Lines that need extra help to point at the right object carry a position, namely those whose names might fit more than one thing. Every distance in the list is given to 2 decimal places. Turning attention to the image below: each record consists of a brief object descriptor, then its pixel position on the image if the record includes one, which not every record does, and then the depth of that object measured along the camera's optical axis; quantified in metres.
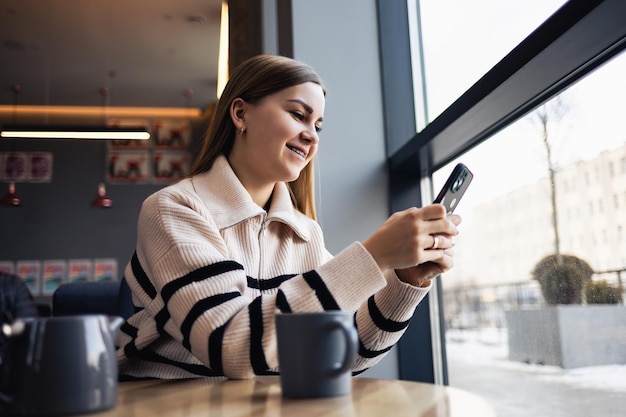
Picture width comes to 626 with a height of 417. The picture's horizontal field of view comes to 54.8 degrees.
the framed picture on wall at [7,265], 6.63
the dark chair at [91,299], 1.74
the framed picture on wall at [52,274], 6.61
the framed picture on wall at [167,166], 7.10
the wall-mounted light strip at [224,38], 4.15
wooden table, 0.59
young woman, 0.88
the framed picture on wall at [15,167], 6.81
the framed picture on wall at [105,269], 6.71
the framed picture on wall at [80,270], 6.68
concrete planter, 1.19
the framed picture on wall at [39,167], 6.86
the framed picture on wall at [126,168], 6.99
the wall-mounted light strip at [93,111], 6.75
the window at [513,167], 1.18
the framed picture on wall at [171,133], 7.12
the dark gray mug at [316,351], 0.64
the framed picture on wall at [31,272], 6.58
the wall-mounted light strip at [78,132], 5.08
